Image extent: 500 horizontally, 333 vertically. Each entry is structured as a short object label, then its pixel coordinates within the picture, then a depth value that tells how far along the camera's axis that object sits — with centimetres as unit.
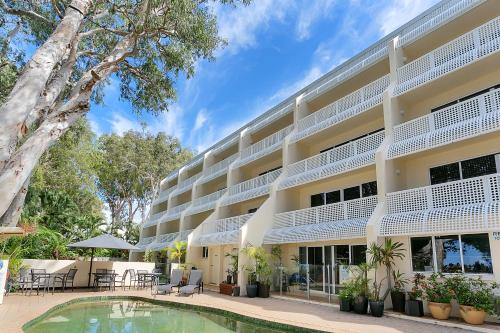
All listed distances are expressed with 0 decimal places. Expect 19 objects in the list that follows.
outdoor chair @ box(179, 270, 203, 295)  1983
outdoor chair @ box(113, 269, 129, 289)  2128
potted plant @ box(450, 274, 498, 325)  1070
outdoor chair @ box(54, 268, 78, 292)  1869
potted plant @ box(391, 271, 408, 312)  1289
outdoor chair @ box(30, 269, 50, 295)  1659
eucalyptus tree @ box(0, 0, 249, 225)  540
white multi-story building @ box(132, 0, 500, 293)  1275
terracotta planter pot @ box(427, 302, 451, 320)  1152
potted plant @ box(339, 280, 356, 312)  1349
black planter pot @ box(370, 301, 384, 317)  1246
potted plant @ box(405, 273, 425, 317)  1228
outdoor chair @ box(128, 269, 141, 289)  2139
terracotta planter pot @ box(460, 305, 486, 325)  1070
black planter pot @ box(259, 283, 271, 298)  1788
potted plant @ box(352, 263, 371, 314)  1303
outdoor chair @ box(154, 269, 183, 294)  2069
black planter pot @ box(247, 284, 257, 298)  1797
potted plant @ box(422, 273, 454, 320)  1152
